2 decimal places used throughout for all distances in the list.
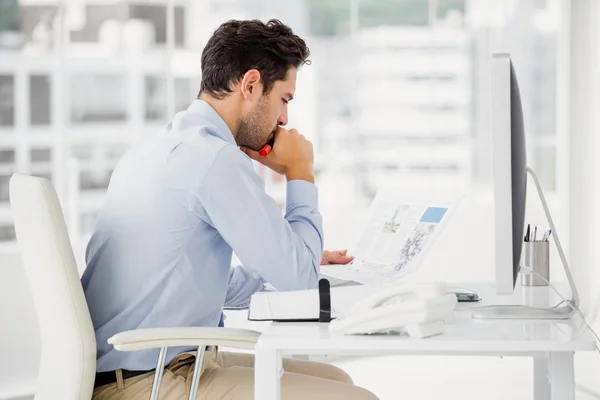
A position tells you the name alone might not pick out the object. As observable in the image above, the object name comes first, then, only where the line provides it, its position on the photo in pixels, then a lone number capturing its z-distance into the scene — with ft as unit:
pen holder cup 14.86
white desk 12.24
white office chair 12.91
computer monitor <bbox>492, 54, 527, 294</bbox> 12.58
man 13.30
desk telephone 12.21
